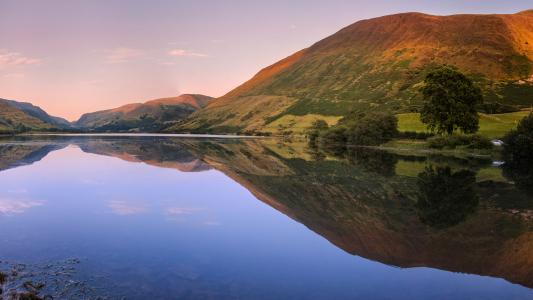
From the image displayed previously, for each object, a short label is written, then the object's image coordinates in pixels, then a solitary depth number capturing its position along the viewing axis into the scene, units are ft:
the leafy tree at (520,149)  228.82
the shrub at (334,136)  515.91
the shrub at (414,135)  404.36
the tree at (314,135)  579.64
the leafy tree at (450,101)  334.38
